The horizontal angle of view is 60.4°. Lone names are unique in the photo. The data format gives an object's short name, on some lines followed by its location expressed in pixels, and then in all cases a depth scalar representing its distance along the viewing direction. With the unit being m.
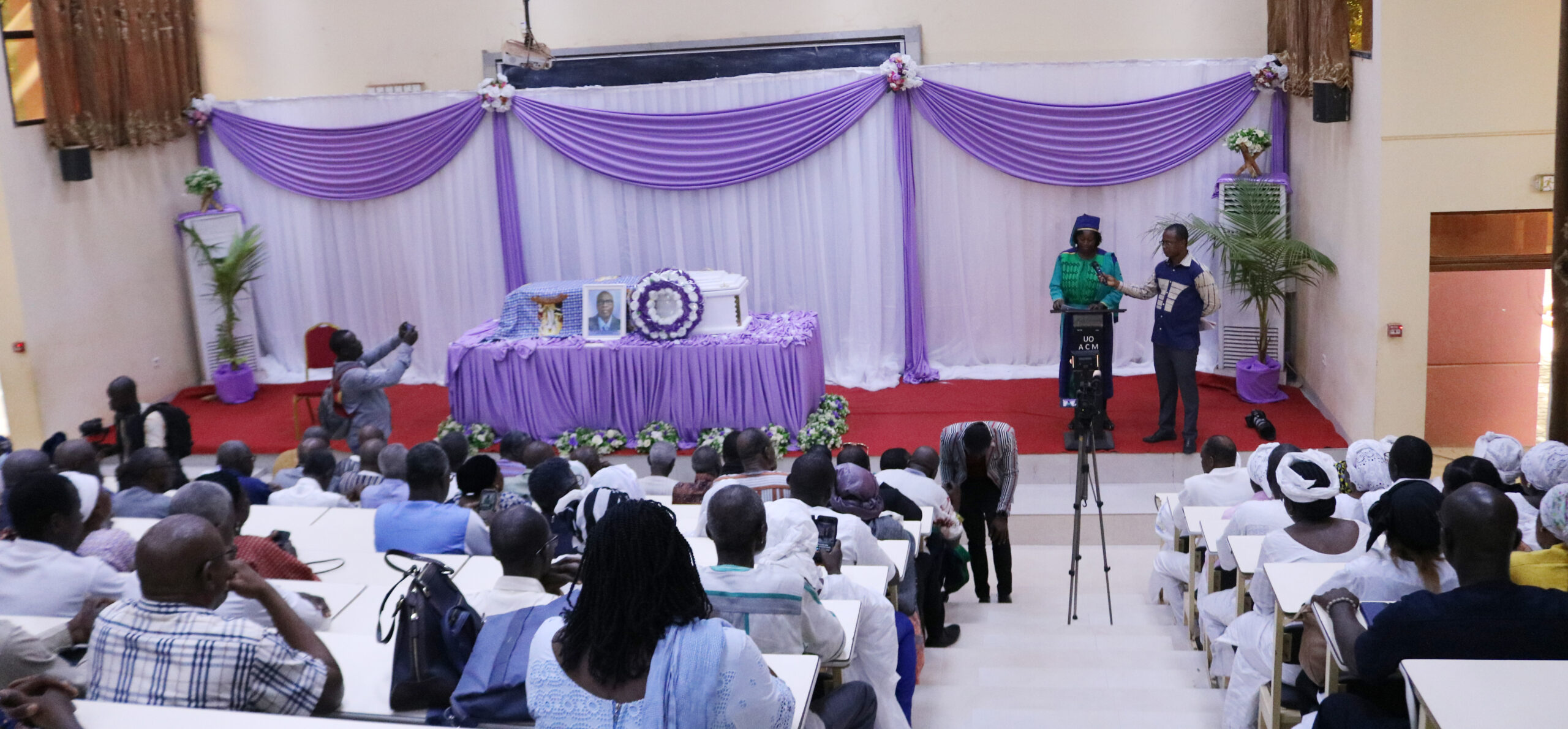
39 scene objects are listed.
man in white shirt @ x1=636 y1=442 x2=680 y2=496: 6.09
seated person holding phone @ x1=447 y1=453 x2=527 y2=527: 4.96
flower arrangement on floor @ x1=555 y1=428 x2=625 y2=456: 8.64
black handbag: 3.14
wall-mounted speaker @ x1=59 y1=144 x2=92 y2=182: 9.41
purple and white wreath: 8.60
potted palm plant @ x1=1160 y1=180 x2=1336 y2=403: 8.89
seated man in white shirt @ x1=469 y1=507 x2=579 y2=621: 3.34
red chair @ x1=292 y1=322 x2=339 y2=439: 10.20
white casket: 8.78
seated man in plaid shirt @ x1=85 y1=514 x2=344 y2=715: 2.93
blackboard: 10.22
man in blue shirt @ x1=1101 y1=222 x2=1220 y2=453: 8.05
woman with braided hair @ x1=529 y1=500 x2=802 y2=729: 2.59
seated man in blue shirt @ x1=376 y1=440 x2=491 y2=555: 4.60
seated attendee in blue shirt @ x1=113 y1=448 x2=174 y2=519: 5.10
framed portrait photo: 8.80
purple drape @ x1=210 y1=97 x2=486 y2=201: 10.48
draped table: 8.52
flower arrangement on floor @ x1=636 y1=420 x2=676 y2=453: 8.55
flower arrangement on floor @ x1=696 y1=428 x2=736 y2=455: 8.41
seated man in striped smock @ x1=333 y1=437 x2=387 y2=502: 5.86
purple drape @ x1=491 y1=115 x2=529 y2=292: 10.39
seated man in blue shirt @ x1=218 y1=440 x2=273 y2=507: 5.96
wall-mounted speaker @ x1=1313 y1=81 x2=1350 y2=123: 8.12
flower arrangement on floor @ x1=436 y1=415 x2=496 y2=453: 8.81
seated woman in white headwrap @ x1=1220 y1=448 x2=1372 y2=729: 4.11
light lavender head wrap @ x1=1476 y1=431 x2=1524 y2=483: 4.84
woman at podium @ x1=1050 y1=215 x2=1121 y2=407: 8.44
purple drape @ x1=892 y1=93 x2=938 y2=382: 9.93
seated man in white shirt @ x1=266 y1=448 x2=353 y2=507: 5.57
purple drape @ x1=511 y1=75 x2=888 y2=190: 9.98
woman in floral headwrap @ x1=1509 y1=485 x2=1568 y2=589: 3.53
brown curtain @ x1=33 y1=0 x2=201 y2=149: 9.43
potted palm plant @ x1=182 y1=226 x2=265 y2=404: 10.37
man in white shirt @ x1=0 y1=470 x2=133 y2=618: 3.71
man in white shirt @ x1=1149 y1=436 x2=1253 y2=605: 5.55
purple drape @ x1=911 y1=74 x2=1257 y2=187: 9.66
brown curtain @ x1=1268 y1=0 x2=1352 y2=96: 8.15
